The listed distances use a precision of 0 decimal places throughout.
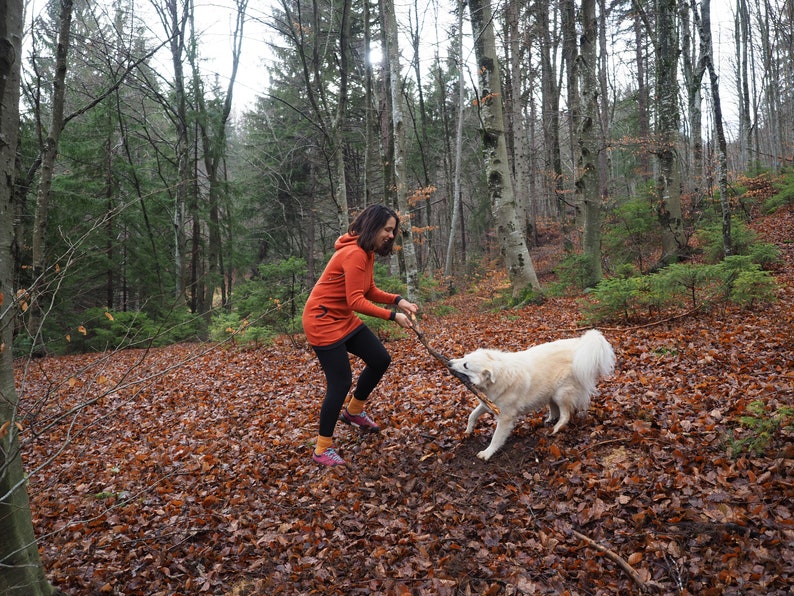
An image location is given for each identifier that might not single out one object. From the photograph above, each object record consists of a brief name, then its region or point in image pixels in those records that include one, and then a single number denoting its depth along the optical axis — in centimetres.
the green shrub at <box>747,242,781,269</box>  833
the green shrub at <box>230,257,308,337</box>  1052
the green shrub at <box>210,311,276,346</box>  1067
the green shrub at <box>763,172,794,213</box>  1536
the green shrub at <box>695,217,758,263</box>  1031
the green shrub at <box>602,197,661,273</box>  1423
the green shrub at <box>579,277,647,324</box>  729
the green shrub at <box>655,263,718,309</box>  703
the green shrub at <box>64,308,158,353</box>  1285
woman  417
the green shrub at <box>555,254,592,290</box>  1163
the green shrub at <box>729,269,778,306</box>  675
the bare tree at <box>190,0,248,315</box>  1697
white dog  429
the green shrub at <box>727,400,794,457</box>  335
